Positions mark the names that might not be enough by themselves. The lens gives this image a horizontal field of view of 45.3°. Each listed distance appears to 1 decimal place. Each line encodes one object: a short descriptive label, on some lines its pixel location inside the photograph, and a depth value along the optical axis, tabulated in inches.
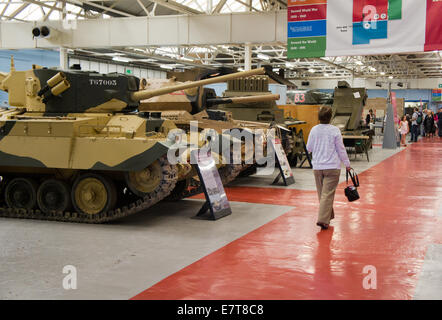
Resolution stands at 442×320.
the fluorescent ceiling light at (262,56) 1281.1
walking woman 285.4
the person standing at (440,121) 1306.6
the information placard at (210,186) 323.6
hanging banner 512.1
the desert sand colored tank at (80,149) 303.7
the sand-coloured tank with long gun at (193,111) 390.3
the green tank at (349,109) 756.0
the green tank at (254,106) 600.1
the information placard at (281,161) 481.4
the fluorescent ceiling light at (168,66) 1483.0
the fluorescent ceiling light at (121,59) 1294.7
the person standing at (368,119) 971.6
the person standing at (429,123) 1360.7
